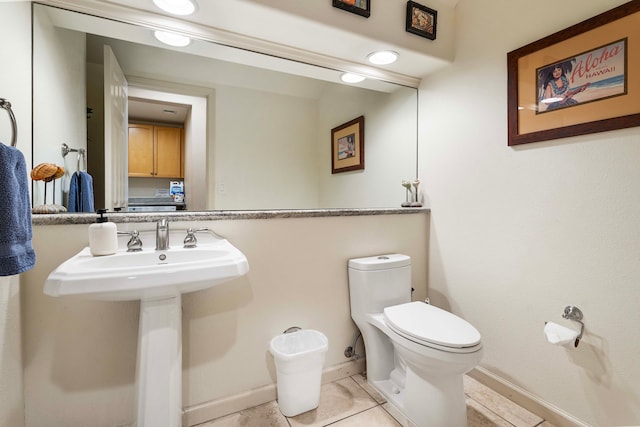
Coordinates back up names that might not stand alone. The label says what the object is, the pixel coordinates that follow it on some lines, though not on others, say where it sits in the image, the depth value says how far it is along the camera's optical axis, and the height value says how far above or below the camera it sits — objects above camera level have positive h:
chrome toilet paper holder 1.27 -0.47
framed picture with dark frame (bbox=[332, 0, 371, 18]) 1.46 +1.07
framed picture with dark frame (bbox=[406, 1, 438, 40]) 1.66 +1.14
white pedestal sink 0.84 -0.24
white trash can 1.36 -0.80
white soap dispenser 1.07 -0.10
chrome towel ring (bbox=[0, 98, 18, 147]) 0.92 +0.31
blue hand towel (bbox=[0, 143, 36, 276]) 0.76 -0.02
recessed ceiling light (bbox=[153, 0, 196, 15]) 1.28 +0.95
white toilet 1.19 -0.59
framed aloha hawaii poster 1.14 +0.59
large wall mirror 1.35 +0.59
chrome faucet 1.20 -0.10
